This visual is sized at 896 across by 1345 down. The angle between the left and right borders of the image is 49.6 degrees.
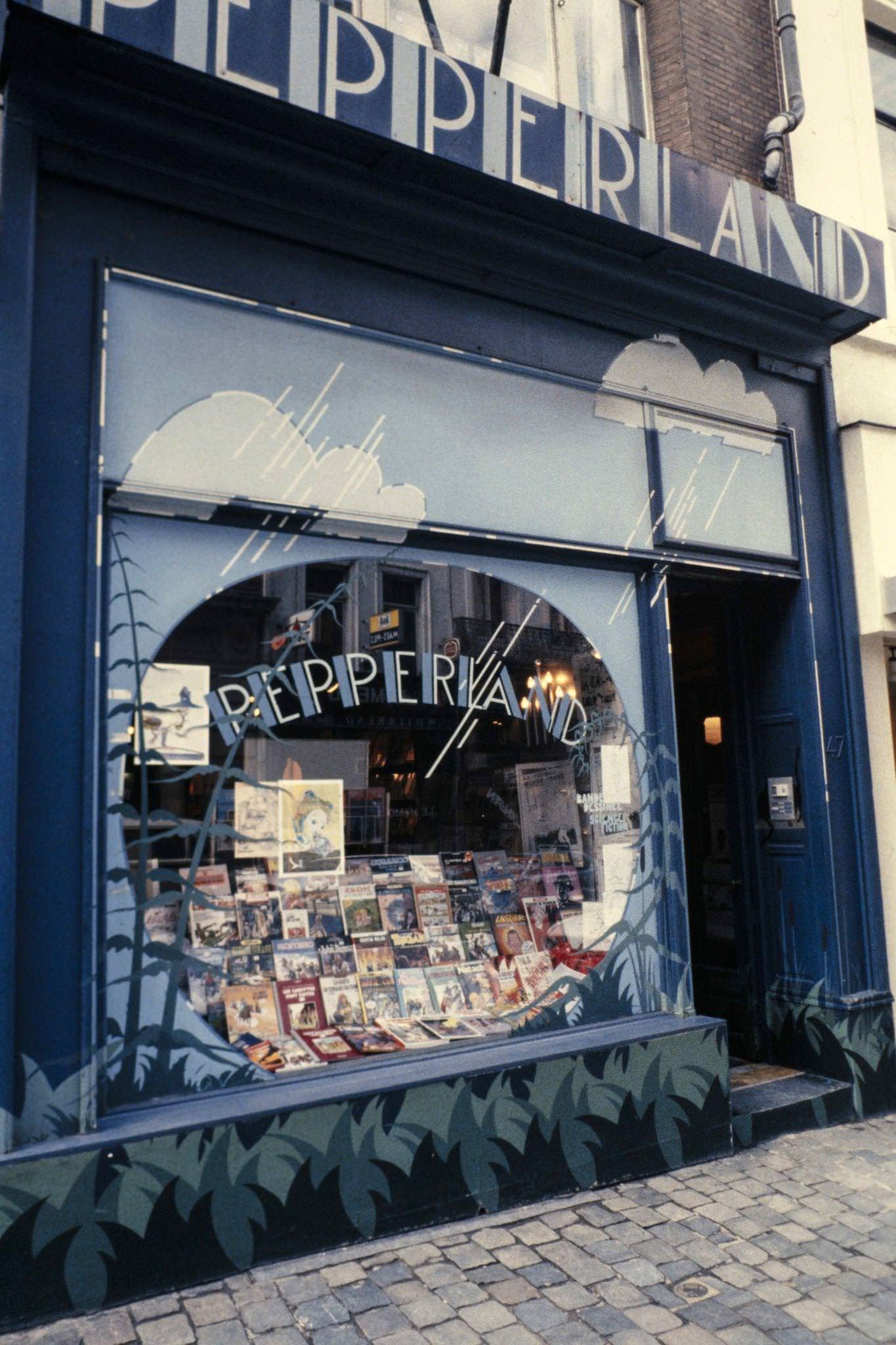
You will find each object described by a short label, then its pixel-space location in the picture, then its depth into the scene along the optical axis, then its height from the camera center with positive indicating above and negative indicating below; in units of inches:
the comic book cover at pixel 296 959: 170.4 -24.8
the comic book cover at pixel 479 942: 194.5 -25.8
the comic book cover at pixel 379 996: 178.9 -33.2
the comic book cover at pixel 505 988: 190.7 -34.6
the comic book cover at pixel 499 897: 197.8 -17.3
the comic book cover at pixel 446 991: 186.9 -34.0
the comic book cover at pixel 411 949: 186.1 -25.7
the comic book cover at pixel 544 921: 199.9 -22.8
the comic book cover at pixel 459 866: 193.3 -10.5
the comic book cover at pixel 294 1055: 162.9 -39.6
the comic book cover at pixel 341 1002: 174.1 -33.0
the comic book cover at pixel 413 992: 183.0 -33.5
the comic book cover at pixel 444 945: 190.7 -25.7
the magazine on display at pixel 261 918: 165.8 -16.8
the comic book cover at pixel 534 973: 193.2 -32.2
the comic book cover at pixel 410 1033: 175.8 -39.7
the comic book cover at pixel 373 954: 181.3 -25.7
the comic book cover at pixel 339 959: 176.7 -25.8
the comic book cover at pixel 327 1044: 167.3 -39.1
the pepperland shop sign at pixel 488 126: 151.9 +125.3
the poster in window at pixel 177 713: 154.0 +17.6
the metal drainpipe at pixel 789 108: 247.0 +177.5
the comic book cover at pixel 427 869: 189.5 -10.6
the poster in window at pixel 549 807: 200.4 +0.6
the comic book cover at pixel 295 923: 172.2 -18.5
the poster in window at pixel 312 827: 171.2 -1.6
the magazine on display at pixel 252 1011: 160.4 -31.8
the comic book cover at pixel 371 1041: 171.6 -39.8
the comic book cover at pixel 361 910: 180.2 -17.4
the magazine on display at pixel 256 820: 163.8 -0.1
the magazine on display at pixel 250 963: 163.3 -24.1
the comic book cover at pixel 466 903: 194.2 -17.9
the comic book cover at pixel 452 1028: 180.7 -39.9
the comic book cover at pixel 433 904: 189.9 -17.6
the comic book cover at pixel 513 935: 197.8 -25.1
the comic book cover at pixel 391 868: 184.2 -10.0
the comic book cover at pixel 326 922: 175.9 -18.9
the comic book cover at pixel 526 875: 200.7 -13.1
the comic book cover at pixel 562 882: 202.8 -15.0
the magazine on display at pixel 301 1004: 168.6 -32.4
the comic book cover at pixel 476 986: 189.6 -33.9
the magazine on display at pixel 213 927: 157.2 -17.3
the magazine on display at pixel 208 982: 154.9 -25.8
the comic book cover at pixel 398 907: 185.5 -17.5
